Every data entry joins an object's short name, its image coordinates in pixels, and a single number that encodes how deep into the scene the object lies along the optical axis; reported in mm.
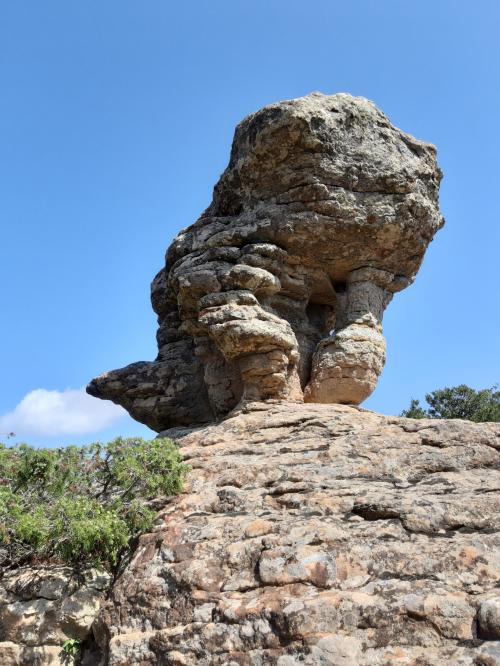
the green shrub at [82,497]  7680
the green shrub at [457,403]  24797
